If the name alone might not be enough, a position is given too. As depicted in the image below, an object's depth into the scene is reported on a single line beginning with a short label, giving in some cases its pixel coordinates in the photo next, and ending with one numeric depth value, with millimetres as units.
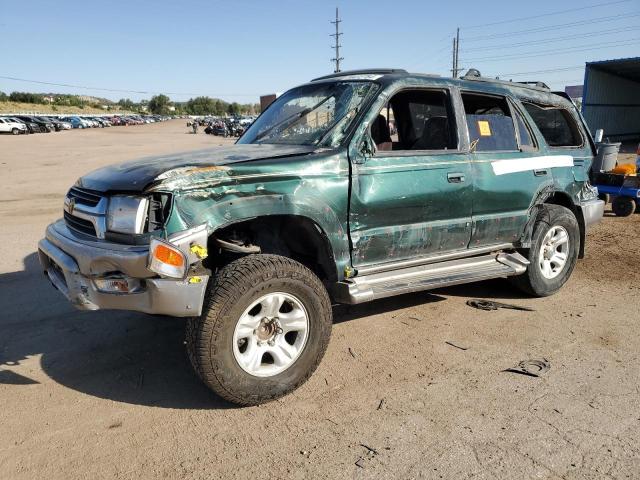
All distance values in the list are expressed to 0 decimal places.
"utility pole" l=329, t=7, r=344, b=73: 56144
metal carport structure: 28641
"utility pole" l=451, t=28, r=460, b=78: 54094
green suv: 3033
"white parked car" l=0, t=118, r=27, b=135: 44094
